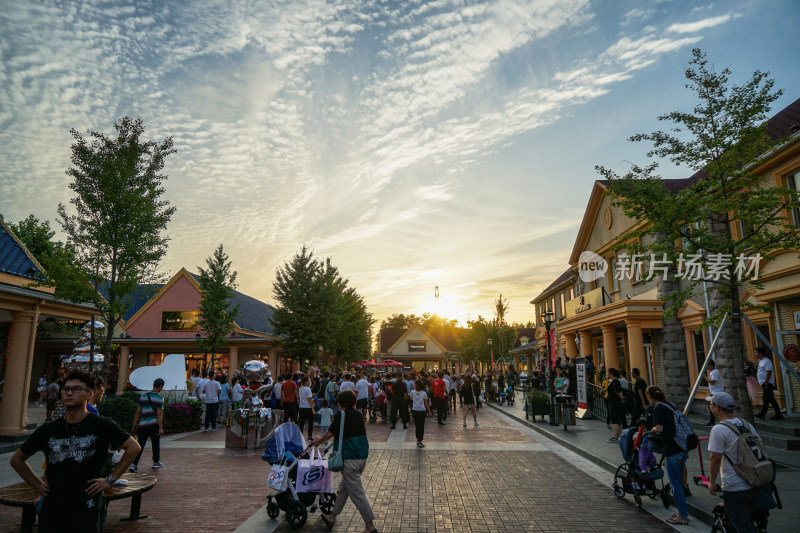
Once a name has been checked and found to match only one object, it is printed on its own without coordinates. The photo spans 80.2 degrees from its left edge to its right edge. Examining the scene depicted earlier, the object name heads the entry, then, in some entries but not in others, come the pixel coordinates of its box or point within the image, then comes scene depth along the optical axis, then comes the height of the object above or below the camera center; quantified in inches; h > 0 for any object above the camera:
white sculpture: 780.6 -23.9
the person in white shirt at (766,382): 495.2 -33.2
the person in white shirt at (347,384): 611.8 -37.3
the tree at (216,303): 1122.7 +123.5
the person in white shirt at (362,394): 635.5 -52.2
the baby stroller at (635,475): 278.5 -72.5
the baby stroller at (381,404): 735.7 -77.1
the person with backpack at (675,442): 249.4 -48.7
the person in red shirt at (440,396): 684.1 -61.3
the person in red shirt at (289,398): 553.6 -48.8
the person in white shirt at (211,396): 611.2 -51.2
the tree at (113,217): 545.3 +161.6
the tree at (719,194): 400.2 +139.3
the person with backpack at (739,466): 181.0 -44.0
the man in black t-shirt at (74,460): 137.2 -30.0
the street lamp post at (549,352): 760.5 +22.3
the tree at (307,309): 1331.2 +130.9
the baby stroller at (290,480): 252.5 -66.8
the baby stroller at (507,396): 1070.4 -97.4
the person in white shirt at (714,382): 535.2 -34.8
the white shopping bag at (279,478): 257.6 -66.1
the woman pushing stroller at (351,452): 235.9 -49.9
